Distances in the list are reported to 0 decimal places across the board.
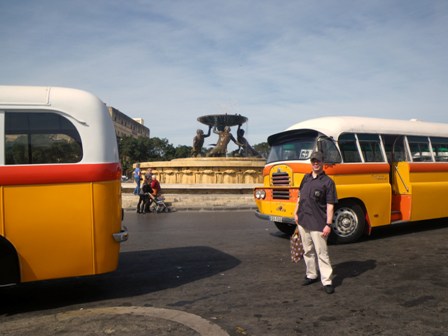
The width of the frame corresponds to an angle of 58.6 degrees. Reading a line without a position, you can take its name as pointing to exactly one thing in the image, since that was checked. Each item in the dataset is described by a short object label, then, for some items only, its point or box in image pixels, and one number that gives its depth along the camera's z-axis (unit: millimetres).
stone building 111400
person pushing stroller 16203
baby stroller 16109
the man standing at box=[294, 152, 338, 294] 5016
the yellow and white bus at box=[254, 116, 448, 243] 8242
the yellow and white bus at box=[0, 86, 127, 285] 4402
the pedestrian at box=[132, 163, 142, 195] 18789
